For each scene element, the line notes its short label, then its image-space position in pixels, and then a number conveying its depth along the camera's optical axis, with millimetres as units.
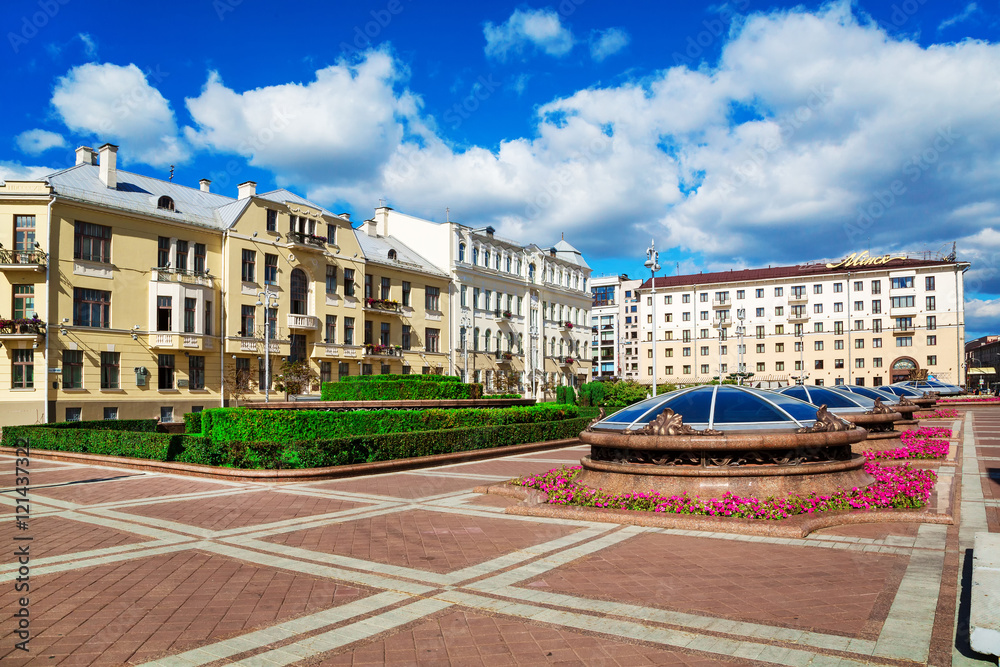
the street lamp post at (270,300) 38906
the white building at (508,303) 54500
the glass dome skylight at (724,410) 10758
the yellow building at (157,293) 30859
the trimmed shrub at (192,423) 24292
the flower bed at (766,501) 9367
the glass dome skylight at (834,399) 17188
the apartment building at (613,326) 98000
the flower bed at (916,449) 15656
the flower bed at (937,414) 32250
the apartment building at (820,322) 71625
